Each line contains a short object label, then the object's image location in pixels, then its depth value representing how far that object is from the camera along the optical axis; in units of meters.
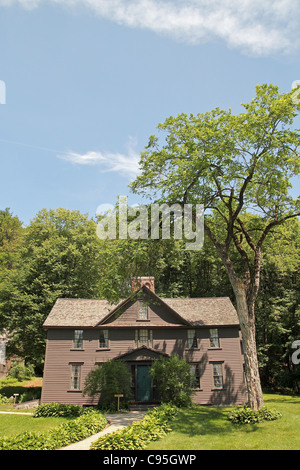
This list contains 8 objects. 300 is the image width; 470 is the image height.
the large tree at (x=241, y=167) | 15.18
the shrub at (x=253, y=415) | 14.01
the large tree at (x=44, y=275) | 31.50
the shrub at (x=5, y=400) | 26.95
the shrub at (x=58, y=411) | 19.83
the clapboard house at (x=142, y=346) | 25.27
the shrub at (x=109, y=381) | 22.09
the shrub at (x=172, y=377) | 22.45
